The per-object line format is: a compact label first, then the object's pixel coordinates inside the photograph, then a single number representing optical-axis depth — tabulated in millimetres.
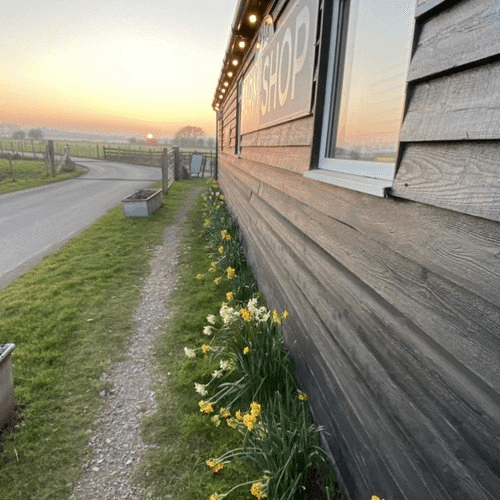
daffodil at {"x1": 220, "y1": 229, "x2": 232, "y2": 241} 5160
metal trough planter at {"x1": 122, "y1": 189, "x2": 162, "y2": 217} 9430
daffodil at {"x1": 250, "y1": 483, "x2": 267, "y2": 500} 1706
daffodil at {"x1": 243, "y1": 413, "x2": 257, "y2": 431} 1854
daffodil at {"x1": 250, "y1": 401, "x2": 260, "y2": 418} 1912
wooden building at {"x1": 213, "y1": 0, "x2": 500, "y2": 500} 935
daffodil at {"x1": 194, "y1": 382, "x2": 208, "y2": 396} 2553
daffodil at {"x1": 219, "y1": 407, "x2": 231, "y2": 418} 2271
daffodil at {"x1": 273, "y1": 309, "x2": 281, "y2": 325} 2438
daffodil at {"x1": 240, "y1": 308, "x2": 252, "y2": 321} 2570
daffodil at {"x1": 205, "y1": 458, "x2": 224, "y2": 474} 2033
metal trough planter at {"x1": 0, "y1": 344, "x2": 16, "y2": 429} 2359
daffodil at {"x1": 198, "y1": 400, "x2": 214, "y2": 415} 2406
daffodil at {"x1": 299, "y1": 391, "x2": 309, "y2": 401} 2196
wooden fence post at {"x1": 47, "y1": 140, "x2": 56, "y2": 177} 18078
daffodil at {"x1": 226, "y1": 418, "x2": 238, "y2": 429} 2193
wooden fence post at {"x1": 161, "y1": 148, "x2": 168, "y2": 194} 12859
